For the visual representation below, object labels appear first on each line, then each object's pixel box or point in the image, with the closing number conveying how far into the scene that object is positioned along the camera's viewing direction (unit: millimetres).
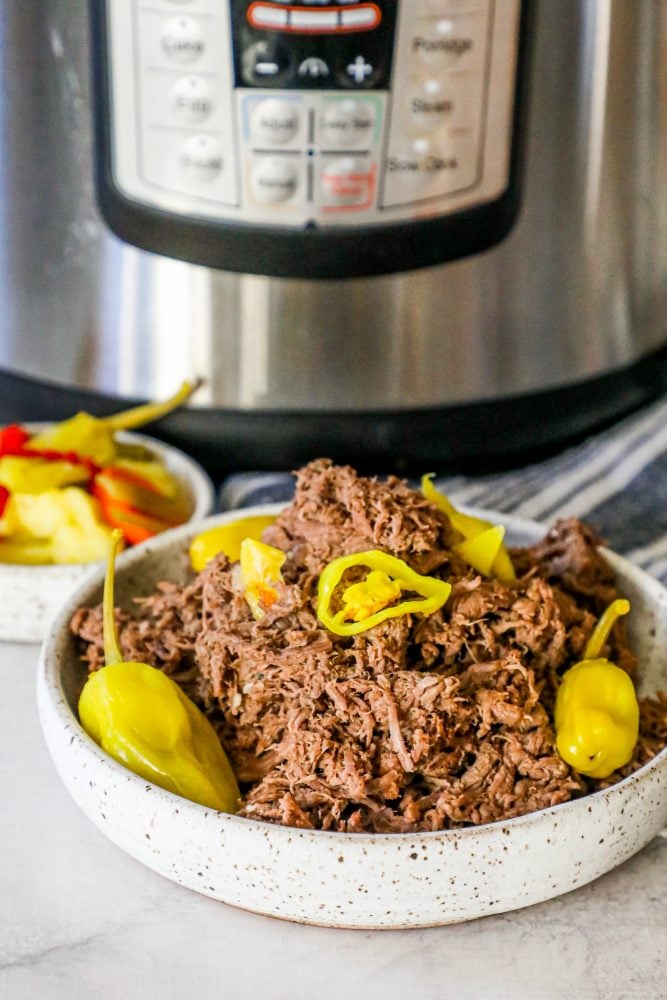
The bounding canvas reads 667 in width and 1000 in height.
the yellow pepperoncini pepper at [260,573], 599
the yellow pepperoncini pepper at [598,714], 579
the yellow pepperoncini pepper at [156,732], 577
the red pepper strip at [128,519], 691
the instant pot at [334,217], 697
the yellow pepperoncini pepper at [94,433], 716
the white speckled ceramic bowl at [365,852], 554
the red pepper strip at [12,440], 711
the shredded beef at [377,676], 571
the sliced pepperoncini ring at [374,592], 581
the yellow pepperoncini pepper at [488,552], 615
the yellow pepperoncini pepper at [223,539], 647
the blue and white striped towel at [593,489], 737
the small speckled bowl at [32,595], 661
